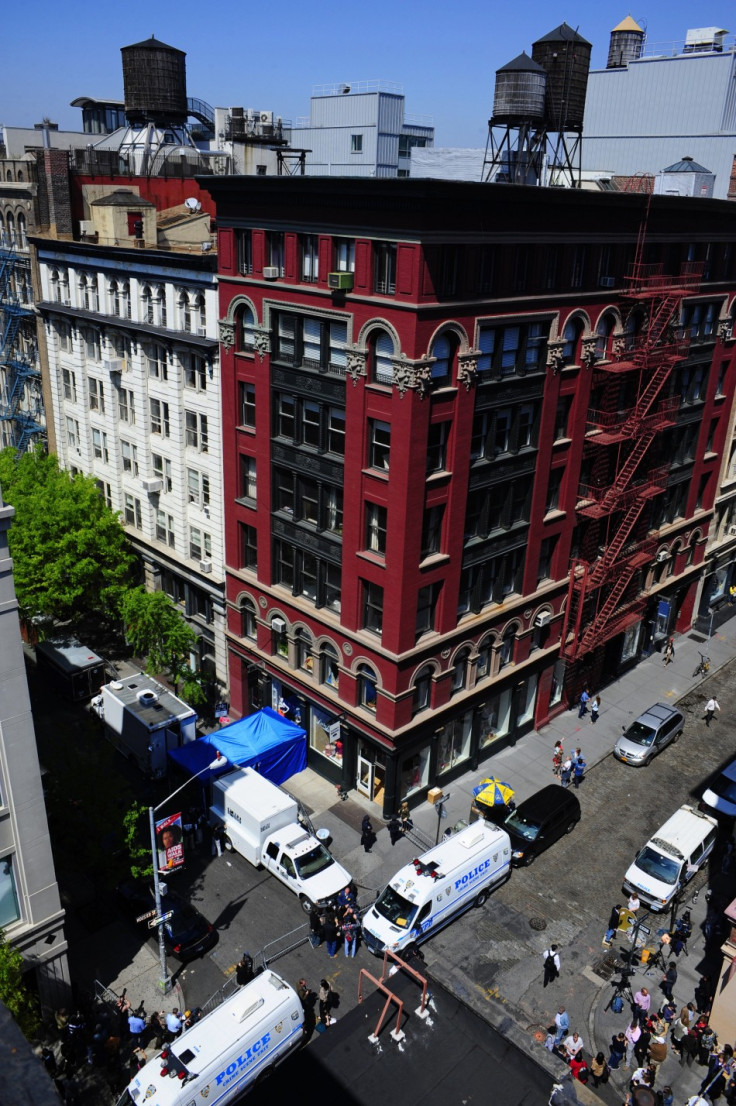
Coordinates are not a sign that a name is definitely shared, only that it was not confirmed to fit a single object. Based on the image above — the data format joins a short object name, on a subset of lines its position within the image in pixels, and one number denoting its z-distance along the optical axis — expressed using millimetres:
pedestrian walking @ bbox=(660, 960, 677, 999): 30109
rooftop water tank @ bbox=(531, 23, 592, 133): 41562
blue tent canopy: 38750
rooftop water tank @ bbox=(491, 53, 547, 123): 39125
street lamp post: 28022
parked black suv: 36375
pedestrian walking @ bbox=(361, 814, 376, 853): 36500
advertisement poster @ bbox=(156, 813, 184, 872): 29078
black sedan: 31000
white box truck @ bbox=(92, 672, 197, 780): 40688
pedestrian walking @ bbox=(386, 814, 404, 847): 37188
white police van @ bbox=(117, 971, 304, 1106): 23953
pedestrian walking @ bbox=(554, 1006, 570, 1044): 27656
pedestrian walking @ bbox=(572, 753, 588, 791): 41531
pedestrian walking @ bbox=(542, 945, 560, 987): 30234
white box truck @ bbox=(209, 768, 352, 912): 33719
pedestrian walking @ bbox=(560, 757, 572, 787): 41406
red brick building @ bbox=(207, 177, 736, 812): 32344
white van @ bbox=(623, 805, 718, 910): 33938
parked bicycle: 52406
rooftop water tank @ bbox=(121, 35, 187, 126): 60719
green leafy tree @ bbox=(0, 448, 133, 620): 44406
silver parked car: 43375
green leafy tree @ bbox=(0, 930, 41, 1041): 23091
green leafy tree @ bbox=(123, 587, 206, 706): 44531
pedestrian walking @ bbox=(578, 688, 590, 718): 46938
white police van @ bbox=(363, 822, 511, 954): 31391
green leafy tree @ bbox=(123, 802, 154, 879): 30984
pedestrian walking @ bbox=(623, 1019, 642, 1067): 27781
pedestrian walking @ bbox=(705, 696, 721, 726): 47438
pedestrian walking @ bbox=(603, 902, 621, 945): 32188
